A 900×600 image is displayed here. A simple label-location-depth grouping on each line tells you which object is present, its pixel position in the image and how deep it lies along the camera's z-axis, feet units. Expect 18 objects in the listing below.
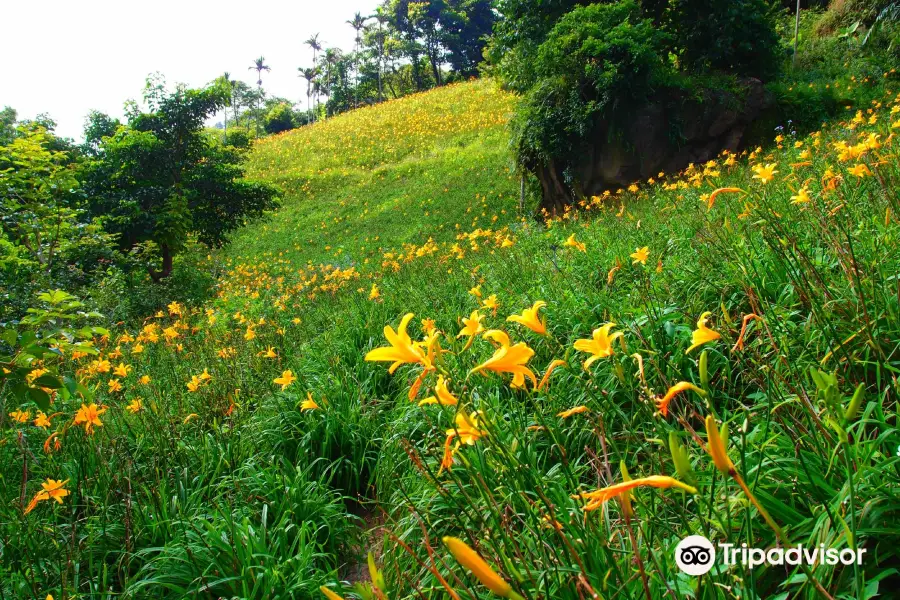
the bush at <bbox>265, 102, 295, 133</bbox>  135.54
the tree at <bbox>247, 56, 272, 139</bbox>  175.11
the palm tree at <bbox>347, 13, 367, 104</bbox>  147.74
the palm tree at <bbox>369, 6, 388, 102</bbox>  128.77
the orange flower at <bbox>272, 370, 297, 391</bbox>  7.51
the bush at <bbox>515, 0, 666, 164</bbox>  26.58
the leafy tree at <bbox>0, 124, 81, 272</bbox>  13.30
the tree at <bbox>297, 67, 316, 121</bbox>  159.94
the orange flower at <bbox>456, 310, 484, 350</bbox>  3.96
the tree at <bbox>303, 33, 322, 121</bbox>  163.12
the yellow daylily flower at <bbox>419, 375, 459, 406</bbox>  3.29
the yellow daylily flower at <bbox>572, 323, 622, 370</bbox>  3.46
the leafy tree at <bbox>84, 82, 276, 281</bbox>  29.43
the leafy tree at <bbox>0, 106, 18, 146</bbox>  104.27
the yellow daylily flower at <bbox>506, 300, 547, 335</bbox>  3.77
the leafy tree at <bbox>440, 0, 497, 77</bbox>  116.88
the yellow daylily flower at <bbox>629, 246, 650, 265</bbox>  7.09
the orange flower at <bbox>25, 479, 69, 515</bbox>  5.61
